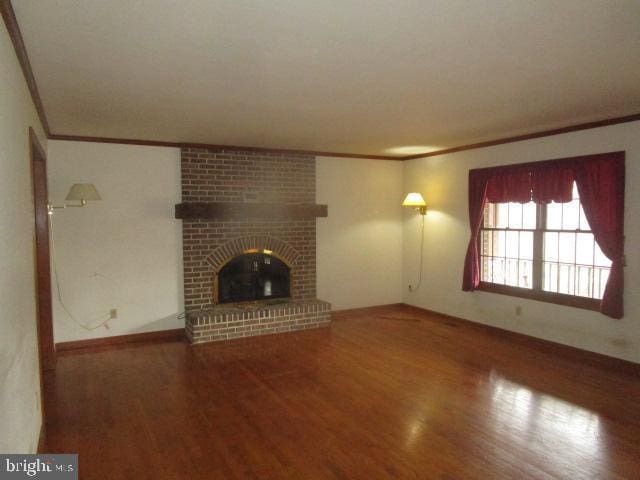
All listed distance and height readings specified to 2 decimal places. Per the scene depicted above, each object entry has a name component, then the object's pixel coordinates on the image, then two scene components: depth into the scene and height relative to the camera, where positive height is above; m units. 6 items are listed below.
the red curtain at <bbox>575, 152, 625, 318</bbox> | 4.14 +0.08
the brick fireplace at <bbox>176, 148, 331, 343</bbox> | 5.31 -0.11
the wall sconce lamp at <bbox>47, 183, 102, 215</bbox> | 4.34 +0.30
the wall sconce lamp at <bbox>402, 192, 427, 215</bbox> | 6.19 +0.30
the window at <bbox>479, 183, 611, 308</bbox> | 4.51 -0.36
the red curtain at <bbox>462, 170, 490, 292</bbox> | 5.50 -0.04
